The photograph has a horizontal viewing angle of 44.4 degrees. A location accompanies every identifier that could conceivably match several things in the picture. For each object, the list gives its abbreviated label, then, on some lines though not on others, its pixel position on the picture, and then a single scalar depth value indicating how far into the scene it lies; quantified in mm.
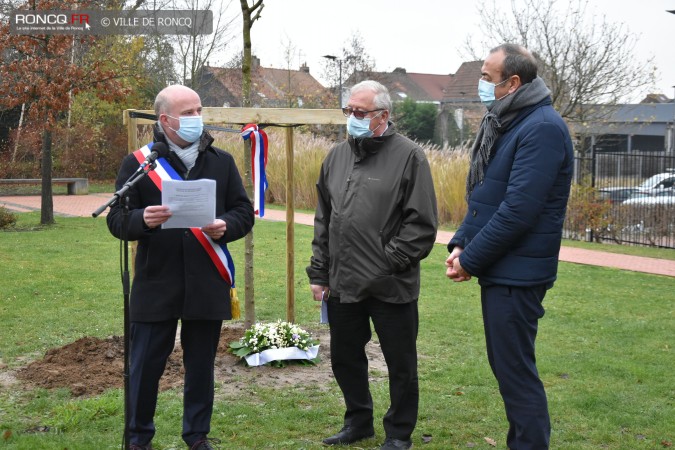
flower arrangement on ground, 6660
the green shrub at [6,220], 17312
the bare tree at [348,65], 37938
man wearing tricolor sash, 4512
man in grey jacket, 4664
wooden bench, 27156
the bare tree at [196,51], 31359
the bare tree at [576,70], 22375
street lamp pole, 36269
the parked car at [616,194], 18469
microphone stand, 3965
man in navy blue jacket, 3879
